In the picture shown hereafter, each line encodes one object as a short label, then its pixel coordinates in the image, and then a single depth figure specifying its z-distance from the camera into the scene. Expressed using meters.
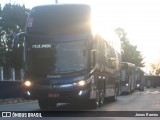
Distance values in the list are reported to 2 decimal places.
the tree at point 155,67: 145.50
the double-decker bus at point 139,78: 54.88
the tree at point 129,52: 101.94
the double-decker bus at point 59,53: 16.39
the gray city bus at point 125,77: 43.00
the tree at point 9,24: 59.34
